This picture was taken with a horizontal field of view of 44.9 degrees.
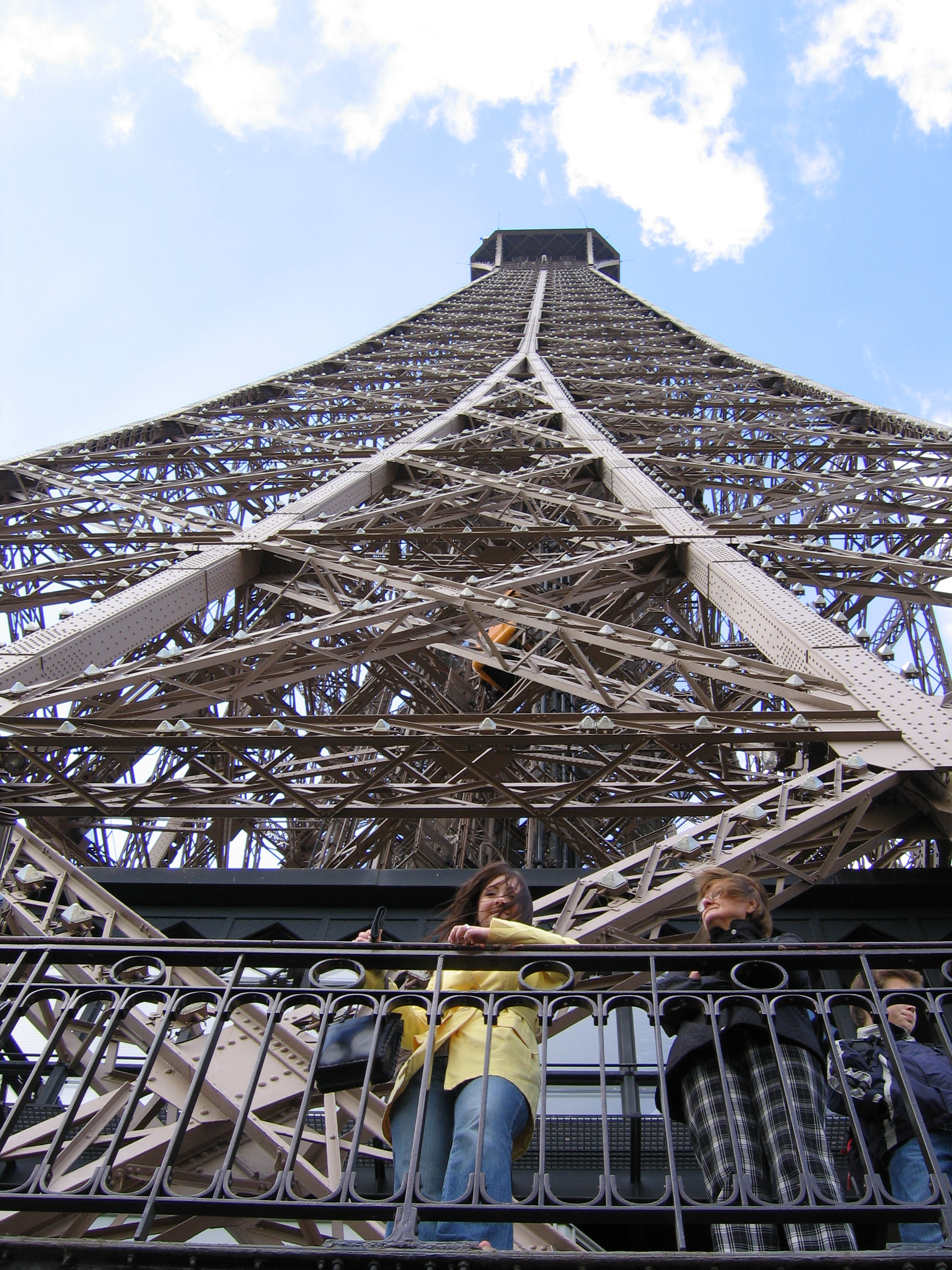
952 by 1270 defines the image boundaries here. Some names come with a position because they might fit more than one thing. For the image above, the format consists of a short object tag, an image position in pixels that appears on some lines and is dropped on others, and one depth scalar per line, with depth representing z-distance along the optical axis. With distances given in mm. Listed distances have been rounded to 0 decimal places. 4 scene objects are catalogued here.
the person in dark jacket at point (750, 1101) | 3551
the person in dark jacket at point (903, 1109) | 3959
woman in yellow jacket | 3541
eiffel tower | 6559
